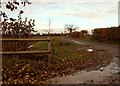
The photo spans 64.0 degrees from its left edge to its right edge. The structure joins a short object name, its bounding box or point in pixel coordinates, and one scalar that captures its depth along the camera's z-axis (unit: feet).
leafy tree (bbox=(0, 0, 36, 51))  14.98
